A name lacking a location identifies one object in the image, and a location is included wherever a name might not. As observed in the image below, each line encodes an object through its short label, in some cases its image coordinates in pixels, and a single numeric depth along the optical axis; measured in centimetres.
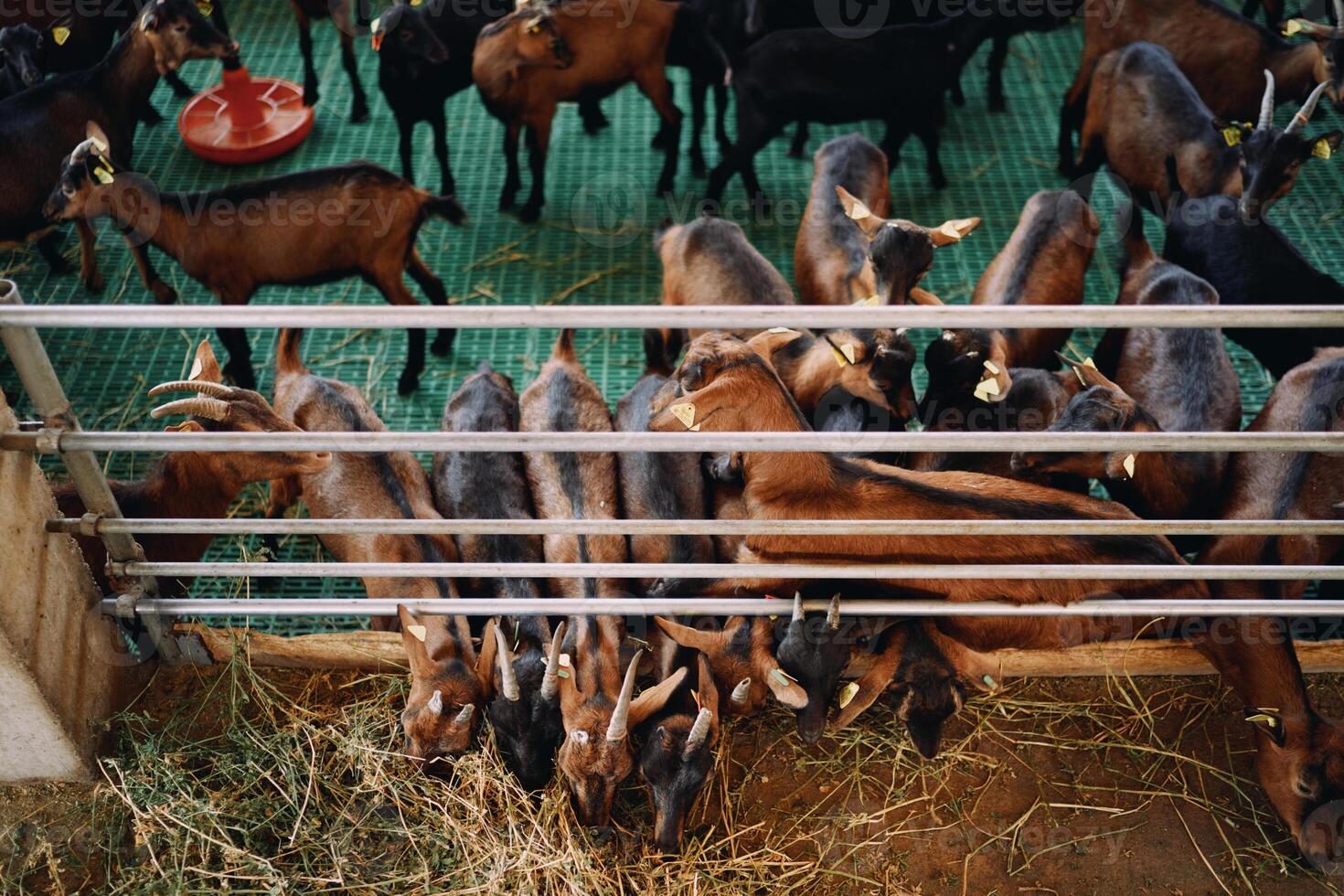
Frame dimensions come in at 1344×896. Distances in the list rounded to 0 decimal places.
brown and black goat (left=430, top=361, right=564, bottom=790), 419
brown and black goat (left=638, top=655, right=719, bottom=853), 404
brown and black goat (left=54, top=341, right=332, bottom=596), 457
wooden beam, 464
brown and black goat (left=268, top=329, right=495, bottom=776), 422
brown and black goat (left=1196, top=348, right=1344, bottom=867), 423
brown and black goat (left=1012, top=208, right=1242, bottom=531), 464
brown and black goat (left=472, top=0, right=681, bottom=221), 682
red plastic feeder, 752
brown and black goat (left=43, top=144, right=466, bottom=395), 587
